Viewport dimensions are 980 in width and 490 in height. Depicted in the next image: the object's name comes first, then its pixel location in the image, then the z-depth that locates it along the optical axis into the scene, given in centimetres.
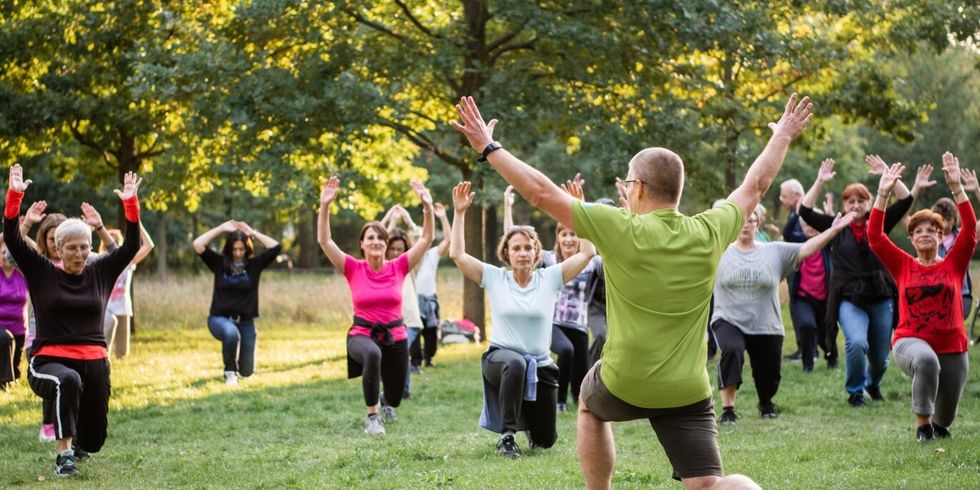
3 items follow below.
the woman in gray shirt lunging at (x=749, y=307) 1009
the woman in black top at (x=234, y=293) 1412
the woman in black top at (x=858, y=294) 1077
